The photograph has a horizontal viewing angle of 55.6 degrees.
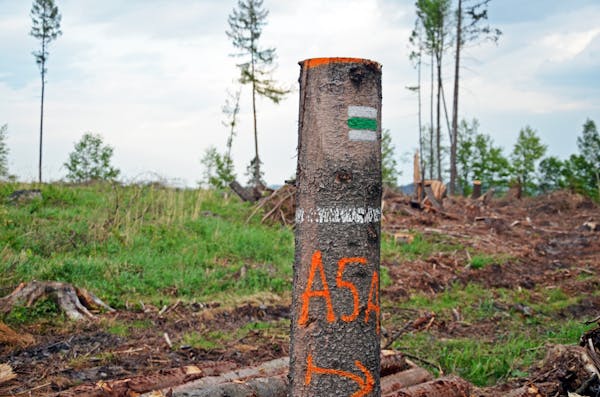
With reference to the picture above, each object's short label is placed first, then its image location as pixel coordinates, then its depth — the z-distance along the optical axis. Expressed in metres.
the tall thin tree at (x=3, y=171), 13.60
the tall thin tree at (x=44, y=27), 29.75
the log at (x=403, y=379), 3.65
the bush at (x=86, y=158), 31.17
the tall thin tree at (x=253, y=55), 27.23
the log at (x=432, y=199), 15.75
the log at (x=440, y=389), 3.42
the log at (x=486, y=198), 20.16
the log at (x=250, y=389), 3.25
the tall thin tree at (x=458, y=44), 25.75
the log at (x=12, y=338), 5.32
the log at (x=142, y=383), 3.38
